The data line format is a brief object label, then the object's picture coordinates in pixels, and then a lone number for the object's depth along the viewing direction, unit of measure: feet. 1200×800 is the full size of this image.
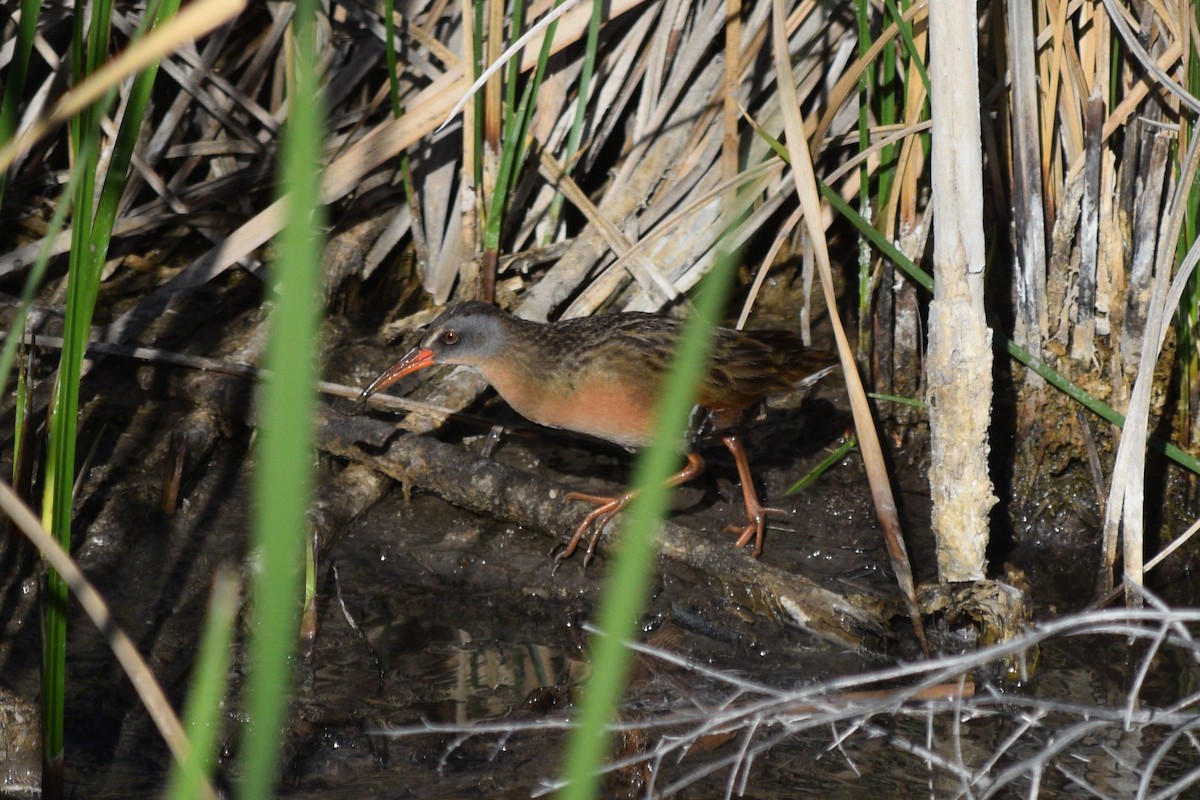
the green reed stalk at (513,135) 25.70
